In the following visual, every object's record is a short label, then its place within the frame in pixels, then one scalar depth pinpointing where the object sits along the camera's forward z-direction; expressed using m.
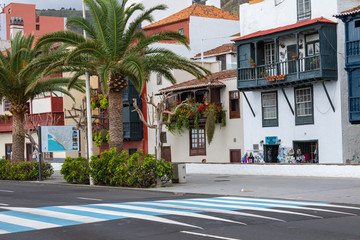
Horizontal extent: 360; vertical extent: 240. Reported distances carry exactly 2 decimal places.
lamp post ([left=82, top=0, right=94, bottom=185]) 29.17
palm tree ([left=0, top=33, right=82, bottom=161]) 35.22
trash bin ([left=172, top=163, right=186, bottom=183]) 28.00
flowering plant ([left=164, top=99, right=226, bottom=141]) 42.91
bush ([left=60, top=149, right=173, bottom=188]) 25.59
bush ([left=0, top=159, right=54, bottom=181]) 34.88
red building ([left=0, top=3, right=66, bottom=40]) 87.19
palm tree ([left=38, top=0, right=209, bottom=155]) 27.42
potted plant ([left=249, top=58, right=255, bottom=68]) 38.96
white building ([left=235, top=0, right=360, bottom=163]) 34.88
